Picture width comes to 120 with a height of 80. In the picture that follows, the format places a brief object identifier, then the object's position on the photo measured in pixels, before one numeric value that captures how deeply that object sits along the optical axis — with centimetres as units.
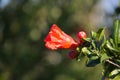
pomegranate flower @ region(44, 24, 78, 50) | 338
